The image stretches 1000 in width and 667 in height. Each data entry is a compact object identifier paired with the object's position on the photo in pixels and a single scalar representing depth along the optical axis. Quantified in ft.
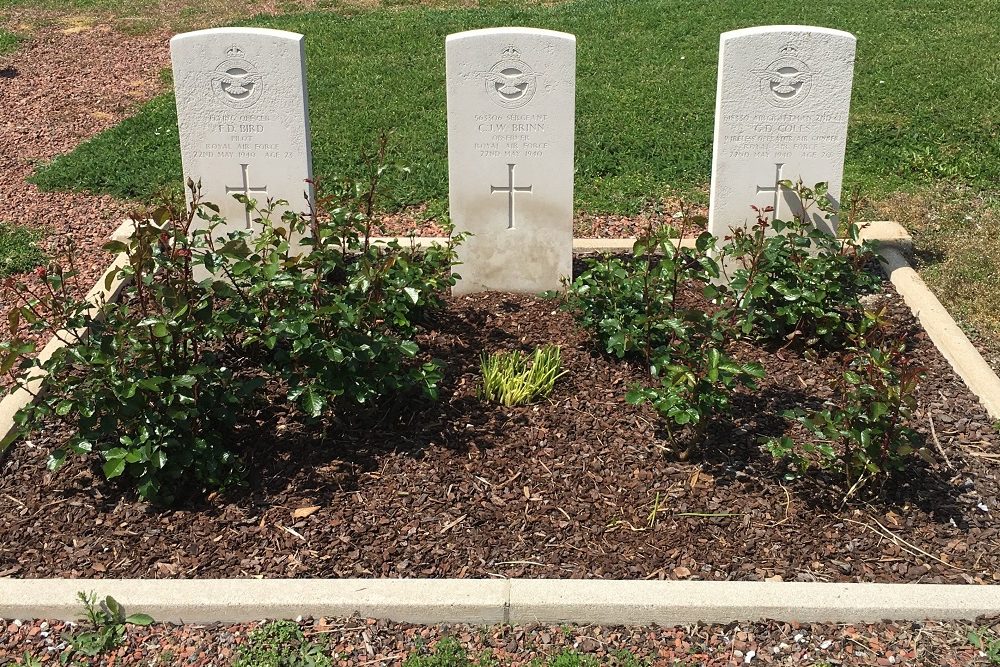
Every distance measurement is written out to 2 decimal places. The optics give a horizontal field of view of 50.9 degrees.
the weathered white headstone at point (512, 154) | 18.28
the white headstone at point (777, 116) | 18.69
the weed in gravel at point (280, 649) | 11.52
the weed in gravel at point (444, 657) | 11.50
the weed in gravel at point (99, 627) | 11.80
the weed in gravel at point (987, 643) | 11.52
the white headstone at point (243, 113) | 18.88
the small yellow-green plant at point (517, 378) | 15.99
